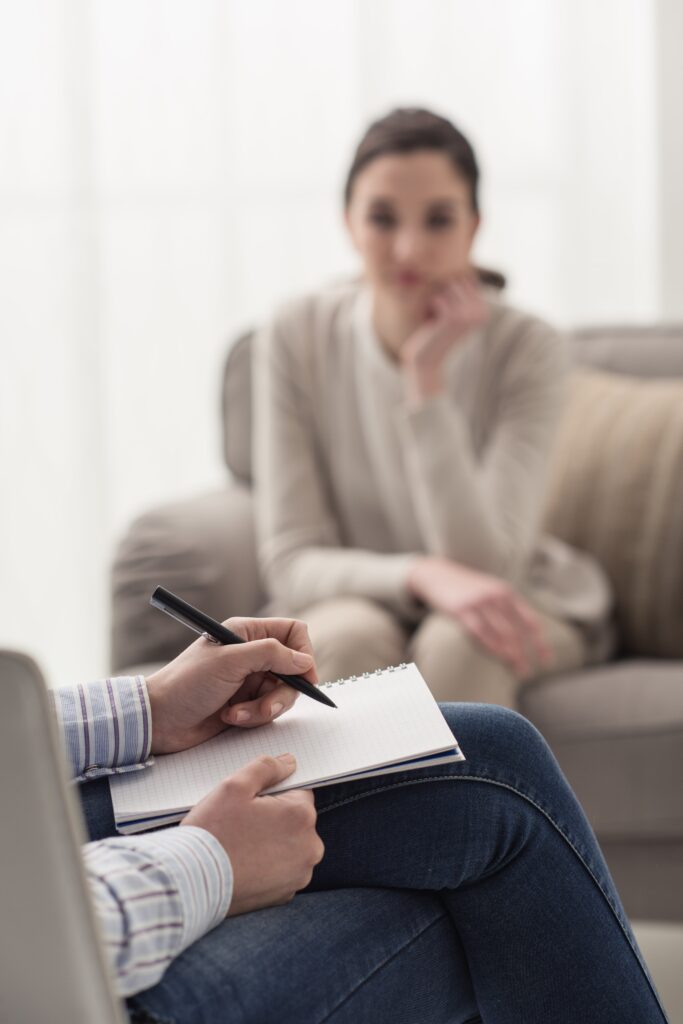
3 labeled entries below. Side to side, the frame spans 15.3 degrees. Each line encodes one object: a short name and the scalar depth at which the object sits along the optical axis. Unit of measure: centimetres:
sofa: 276
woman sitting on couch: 289
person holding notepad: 199
